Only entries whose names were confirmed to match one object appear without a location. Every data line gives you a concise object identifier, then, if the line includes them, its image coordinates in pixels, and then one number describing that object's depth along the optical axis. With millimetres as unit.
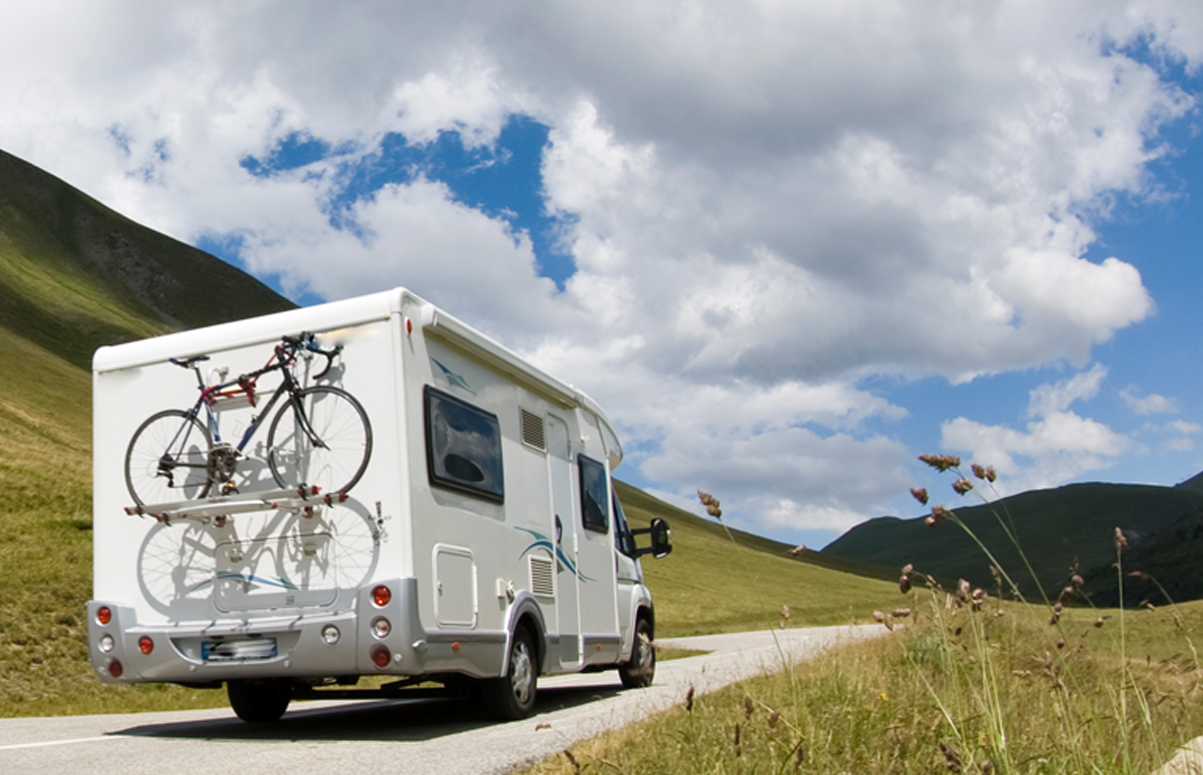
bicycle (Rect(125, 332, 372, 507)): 8641
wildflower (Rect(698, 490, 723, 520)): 4215
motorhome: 8383
